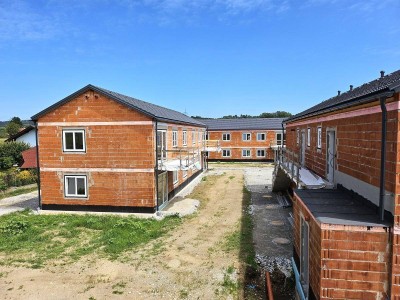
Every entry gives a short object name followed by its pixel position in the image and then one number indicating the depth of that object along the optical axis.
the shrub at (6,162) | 33.67
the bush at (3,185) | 25.00
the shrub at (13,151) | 34.04
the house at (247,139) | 45.66
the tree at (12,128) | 69.64
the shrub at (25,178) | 27.20
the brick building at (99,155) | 17.00
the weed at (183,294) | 8.64
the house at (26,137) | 39.25
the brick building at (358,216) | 6.26
